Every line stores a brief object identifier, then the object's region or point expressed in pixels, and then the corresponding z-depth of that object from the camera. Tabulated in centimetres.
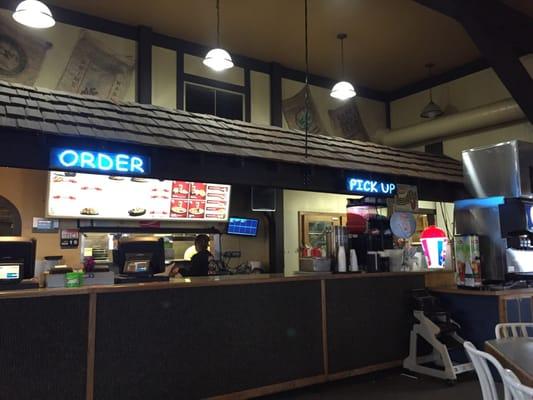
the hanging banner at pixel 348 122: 874
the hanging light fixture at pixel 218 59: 555
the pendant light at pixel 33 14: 440
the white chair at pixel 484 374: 218
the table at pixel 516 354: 208
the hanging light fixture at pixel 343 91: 666
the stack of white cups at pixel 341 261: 539
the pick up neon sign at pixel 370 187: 585
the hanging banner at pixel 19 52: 574
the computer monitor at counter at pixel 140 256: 485
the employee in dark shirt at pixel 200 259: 691
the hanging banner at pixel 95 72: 622
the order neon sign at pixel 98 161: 403
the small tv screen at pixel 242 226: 820
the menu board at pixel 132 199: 637
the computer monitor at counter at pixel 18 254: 411
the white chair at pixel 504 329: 322
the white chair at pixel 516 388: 167
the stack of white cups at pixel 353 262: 545
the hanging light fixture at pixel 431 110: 812
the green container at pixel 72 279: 402
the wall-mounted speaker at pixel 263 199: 782
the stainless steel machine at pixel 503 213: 580
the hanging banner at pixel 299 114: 811
